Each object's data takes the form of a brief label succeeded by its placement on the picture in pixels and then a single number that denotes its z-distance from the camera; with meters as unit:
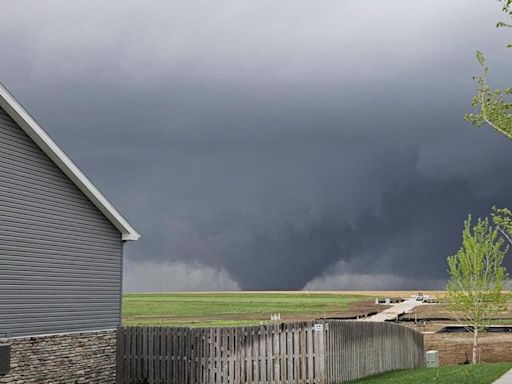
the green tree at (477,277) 38.47
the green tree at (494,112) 18.69
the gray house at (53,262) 19.34
